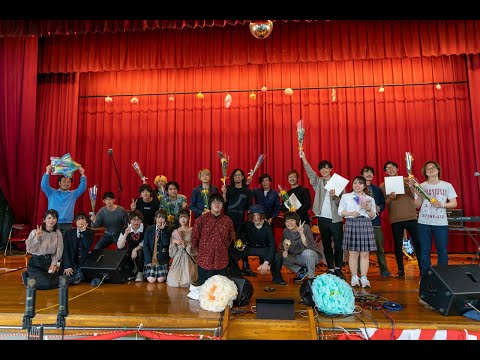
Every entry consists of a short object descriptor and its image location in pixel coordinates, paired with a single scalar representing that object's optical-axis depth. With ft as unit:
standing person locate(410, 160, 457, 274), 10.48
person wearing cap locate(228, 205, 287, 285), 11.88
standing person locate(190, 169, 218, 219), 12.84
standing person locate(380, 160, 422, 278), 12.11
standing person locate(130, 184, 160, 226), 14.06
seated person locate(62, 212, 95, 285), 11.87
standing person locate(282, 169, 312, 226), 13.46
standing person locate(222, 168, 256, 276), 13.23
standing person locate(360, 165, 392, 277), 12.55
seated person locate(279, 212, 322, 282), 11.84
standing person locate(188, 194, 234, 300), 10.35
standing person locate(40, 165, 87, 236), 13.67
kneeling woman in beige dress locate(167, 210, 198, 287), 11.72
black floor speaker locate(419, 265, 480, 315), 7.87
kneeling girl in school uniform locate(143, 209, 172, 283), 12.37
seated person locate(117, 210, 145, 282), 12.61
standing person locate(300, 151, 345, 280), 11.90
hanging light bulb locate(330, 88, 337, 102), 19.12
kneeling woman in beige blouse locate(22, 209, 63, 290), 11.15
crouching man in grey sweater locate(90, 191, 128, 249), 13.55
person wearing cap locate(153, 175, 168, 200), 14.42
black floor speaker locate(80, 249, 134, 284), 11.71
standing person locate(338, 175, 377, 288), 10.78
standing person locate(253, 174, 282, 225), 13.92
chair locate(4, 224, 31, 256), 18.02
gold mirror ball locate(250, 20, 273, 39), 12.98
